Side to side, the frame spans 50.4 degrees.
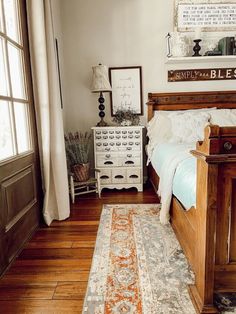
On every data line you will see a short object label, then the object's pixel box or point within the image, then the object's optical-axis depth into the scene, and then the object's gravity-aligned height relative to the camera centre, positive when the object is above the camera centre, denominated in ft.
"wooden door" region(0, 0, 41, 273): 5.76 -0.47
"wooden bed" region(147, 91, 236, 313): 3.72 -1.63
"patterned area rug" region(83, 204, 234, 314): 4.32 -3.18
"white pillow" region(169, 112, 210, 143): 9.21 -0.38
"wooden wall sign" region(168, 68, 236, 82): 11.28 +1.85
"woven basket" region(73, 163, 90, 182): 10.19 -2.06
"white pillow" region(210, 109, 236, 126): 9.58 -0.08
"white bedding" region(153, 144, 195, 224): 6.20 -1.40
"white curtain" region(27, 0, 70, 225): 7.20 +0.32
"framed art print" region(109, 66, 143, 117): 11.35 +1.36
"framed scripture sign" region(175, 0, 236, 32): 10.81 +4.34
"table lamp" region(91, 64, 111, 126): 10.39 +1.66
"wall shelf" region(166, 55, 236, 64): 10.61 +2.42
